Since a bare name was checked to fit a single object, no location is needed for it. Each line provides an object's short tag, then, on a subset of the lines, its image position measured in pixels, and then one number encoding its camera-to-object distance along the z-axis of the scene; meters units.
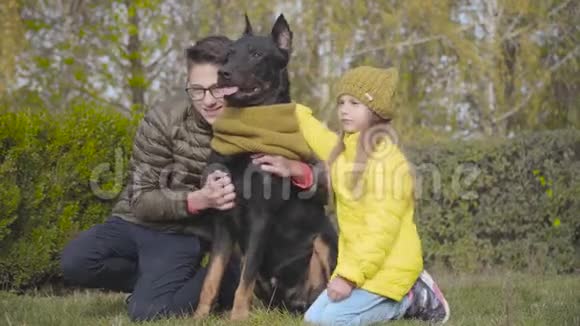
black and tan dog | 3.73
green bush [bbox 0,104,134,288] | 5.77
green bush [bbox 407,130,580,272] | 7.11
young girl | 3.51
